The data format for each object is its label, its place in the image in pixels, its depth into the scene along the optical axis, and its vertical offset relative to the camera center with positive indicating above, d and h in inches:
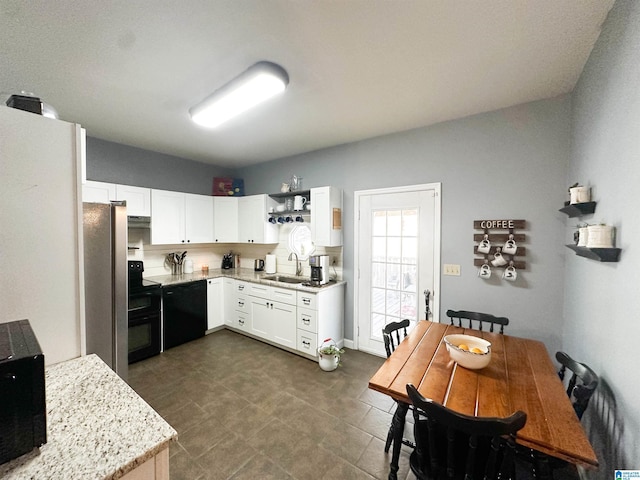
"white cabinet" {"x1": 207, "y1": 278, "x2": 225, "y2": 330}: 152.0 -40.9
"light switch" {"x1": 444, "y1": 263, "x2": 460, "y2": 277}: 105.3 -13.6
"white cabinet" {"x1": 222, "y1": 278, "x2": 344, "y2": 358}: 121.7 -41.3
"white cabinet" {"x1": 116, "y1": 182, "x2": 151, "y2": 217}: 128.6 +19.6
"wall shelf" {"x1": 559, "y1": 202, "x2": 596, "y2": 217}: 62.0 +7.5
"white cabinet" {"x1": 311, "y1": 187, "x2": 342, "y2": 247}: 130.0 +10.5
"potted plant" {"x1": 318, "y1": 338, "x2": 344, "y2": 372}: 112.3 -53.9
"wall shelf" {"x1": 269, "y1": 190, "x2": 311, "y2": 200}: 146.0 +25.7
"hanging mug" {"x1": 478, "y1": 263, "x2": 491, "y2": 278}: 96.9 -13.1
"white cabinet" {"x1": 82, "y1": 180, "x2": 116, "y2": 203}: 119.1 +21.3
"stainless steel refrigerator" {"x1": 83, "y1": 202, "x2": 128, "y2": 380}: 66.4 -12.5
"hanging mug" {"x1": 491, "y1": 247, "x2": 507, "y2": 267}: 94.0 -8.5
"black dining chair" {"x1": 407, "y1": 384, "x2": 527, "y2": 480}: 39.3 -36.7
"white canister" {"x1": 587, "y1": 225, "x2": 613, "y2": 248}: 50.1 +0.2
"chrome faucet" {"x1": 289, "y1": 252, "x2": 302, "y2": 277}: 155.0 -19.4
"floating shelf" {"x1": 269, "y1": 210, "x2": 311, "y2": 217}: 148.0 +14.4
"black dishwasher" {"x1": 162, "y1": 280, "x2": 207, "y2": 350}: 132.0 -41.6
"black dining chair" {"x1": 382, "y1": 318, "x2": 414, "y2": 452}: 70.1 -31.1
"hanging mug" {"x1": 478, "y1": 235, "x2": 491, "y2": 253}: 97.3 -3.2
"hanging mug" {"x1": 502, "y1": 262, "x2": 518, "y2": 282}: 92.8 -13.4
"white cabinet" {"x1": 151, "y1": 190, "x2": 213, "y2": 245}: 141.6 +11.1
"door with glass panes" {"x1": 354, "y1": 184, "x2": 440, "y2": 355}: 111.7 -9.7
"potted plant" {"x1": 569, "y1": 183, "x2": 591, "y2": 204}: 64.3 +11.0
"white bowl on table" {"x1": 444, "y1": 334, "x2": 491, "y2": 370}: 59.0 -28.3
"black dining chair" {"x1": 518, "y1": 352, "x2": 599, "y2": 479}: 44.4 -33.1
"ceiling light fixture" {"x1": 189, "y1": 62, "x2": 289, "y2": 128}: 70.7 +44.1
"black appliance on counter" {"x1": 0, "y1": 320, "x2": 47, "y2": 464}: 26.9 -18.1
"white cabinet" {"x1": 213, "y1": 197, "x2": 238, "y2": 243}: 171.5 +12.3
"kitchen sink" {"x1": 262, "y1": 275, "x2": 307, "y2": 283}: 149.6 -25.4
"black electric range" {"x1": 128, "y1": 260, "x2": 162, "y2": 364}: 117.6 -38.4
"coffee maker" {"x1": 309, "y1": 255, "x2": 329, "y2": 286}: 129.9 -17.2
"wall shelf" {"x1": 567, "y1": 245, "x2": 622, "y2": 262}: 48.5 -3.3
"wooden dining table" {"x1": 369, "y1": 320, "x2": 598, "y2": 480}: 40.8 -31.9
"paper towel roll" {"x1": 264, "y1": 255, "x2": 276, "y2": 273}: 163.3 -17.4
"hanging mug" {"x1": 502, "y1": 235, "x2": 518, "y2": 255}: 92.2 -3.7
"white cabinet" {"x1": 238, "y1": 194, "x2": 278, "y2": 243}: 160.1 +9.8
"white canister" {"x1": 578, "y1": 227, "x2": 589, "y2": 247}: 56.5 +0.3
